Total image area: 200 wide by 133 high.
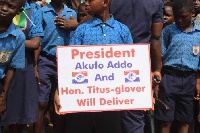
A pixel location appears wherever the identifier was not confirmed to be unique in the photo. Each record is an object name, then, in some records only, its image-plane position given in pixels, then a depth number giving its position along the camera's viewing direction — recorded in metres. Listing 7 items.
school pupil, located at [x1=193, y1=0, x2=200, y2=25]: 5.32
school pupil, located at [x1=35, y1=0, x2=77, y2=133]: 4.61
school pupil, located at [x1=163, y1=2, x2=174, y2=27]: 5.14
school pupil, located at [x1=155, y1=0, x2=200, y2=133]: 4.30
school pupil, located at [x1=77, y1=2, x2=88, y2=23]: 5.04
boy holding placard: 3.41
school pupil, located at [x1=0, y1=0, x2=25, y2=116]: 3.31
